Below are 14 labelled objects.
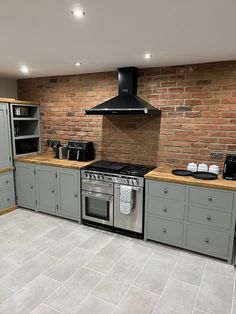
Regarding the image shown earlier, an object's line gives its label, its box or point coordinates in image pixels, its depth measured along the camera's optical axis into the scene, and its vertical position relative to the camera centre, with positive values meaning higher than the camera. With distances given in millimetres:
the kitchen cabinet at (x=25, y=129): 4016 -140
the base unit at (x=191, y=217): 2578 -1127
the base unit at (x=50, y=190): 3549 -1118
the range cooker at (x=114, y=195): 3055 -1009
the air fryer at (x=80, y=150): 3791 -473
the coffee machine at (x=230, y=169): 2755 -543
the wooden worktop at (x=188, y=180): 2539 -668
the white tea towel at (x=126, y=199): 3035 -1019
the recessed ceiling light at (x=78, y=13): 1591 +776
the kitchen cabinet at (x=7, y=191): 3823 -1187
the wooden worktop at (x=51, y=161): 3529 -646
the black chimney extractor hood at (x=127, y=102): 3029 +291
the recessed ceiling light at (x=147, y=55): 2642 +809
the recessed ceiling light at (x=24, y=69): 3433 +834
